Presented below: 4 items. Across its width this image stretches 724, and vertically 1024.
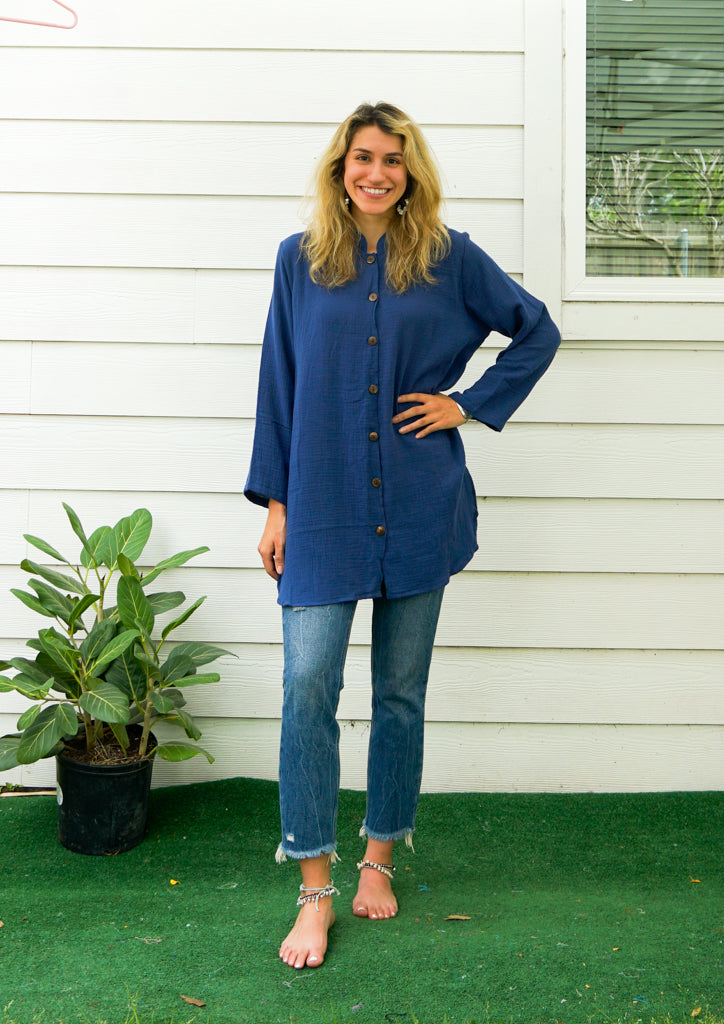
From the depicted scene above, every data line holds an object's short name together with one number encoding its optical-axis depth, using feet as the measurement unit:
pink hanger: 7.88
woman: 5.65
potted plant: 6.81
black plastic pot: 7.03
